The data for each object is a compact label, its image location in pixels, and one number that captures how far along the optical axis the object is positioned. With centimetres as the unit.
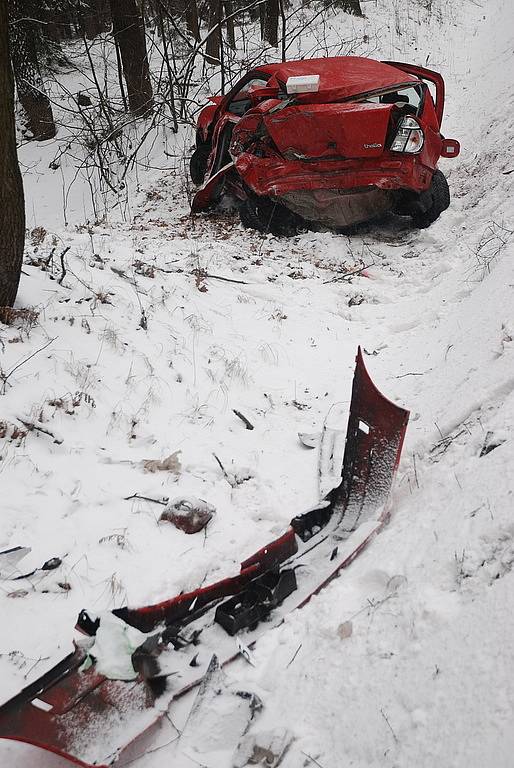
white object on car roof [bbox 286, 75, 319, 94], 595
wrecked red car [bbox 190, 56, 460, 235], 578
